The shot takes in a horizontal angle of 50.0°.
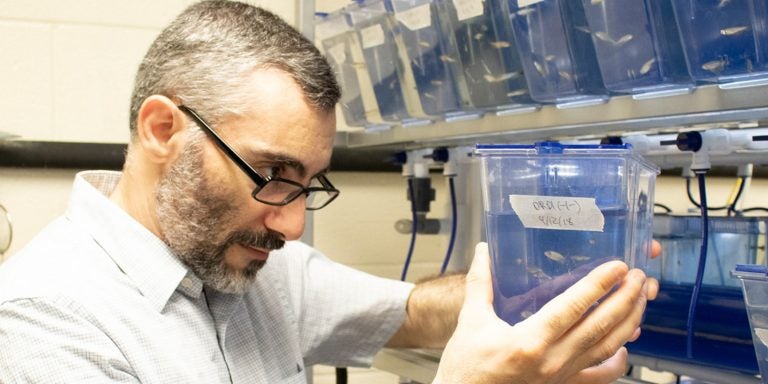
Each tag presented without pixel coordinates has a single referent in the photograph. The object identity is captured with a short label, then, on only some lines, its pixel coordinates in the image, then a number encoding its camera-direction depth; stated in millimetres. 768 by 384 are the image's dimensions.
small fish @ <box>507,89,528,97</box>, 1264
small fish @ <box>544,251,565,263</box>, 898
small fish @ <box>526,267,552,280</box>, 915
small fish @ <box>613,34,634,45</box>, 1057
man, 1090
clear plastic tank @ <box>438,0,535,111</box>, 1269
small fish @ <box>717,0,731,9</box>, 930
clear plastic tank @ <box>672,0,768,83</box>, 910
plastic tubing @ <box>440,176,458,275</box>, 1693
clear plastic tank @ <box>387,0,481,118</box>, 1401
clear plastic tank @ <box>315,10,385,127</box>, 1655
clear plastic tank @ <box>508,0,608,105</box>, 1136
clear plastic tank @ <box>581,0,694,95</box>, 1017
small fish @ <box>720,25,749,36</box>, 921
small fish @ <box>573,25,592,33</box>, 1121
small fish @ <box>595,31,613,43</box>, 1082
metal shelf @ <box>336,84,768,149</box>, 983
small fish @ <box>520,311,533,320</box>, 939
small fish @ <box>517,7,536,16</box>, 1195
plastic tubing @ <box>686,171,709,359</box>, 1161
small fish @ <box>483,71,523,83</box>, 1270
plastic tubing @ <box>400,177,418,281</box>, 1845
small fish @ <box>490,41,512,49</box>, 1271
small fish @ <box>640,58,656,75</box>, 1041
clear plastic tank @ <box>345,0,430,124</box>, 1533
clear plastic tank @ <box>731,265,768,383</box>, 896
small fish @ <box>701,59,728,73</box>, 956
